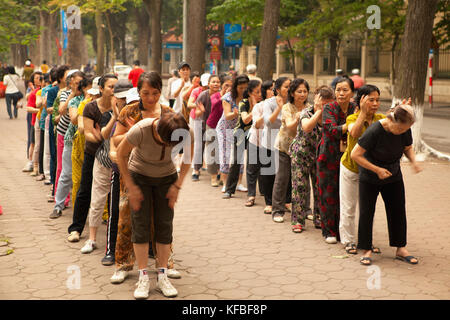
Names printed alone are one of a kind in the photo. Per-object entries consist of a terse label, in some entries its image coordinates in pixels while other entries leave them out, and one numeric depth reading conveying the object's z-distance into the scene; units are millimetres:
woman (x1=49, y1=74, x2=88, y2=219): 7208
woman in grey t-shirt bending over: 4664
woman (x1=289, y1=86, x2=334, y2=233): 6895
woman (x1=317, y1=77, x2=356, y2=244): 6238
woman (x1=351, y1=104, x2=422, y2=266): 5477
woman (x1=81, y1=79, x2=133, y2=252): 6082
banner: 23780
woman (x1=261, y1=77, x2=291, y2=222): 7492
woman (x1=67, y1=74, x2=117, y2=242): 6105
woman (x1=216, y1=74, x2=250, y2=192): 8980
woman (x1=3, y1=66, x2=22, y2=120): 19484
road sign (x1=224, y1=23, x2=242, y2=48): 29406
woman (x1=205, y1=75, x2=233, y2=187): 9750
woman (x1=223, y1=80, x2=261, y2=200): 8422
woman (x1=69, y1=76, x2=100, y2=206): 6922
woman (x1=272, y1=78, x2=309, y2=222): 7109
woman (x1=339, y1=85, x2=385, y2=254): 5715
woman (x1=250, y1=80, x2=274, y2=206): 7957
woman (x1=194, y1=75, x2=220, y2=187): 10009
